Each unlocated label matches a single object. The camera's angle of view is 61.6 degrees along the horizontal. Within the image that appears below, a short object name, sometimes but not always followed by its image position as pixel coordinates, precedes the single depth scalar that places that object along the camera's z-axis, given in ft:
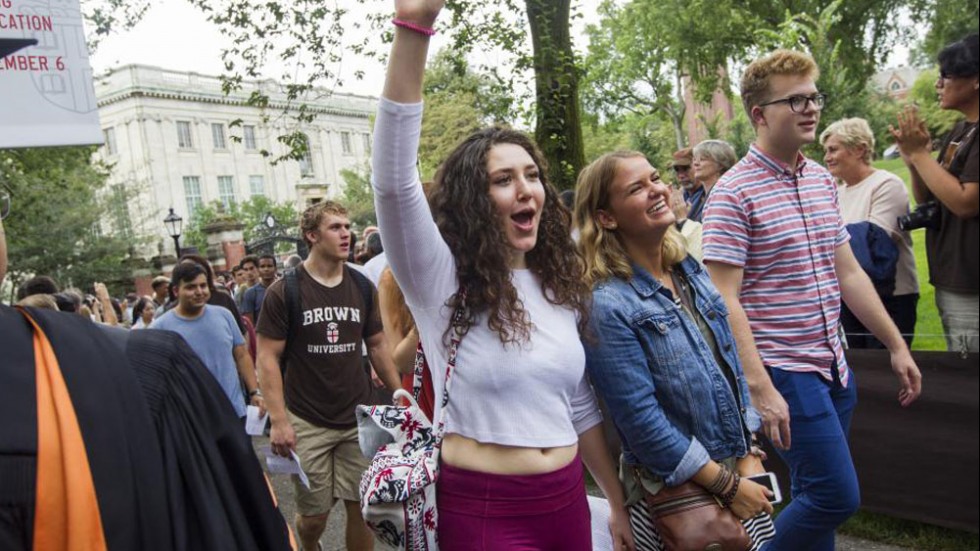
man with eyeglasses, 9.43
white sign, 10.70
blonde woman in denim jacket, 8.05
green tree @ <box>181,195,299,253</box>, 179.01
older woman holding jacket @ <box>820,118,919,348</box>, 7.35
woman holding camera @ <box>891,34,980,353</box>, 4.56
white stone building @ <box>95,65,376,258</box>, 176.55
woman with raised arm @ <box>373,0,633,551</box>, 7.51
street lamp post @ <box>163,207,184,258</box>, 75.72
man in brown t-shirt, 15.72
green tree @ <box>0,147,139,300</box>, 105.70
